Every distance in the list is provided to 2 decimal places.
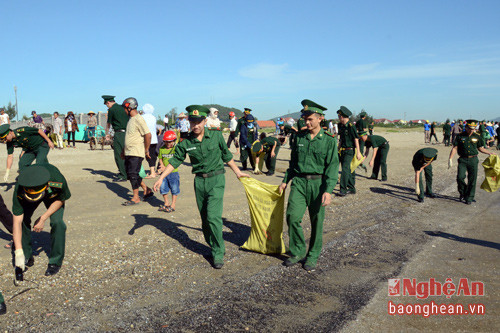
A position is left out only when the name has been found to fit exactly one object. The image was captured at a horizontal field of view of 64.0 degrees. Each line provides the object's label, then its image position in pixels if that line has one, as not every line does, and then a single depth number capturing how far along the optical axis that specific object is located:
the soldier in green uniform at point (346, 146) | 9.77
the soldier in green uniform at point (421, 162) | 9.56
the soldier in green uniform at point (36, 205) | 4.33
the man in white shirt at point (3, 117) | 20.09
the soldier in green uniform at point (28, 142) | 7.40
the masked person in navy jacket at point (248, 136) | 13.33
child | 7.82
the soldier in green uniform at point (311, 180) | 5.20
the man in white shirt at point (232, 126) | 16.55
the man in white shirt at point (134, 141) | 8.27
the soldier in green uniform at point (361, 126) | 11.70
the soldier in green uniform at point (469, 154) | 9.63
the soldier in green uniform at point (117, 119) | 9.60
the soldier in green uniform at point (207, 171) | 5.25
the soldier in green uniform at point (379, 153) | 12.52
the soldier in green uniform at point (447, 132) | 28.43
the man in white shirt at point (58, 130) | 19.98
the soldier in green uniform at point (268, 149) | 12.94
